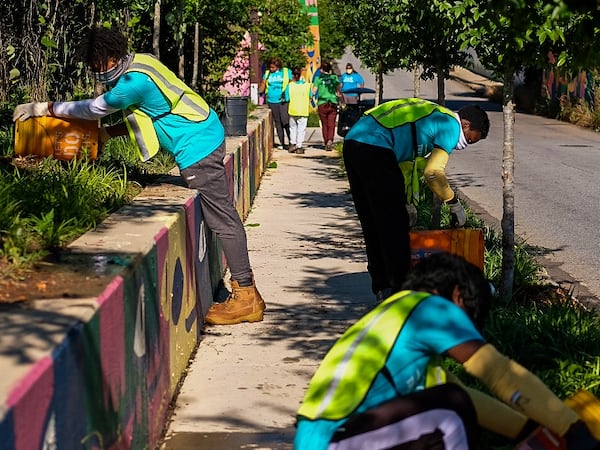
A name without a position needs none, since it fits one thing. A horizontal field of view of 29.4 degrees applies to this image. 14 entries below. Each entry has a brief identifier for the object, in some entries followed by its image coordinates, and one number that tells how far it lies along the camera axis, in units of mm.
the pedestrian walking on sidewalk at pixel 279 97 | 21469
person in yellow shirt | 20578
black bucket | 13610
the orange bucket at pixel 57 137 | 7188
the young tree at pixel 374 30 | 10609
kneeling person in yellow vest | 3412
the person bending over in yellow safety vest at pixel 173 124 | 6754
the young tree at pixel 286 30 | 23531
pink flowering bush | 19236
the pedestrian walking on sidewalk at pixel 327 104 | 21581
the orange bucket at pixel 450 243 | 6578
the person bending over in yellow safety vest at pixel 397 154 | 6480
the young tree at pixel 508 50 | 6328
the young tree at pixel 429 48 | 10047
